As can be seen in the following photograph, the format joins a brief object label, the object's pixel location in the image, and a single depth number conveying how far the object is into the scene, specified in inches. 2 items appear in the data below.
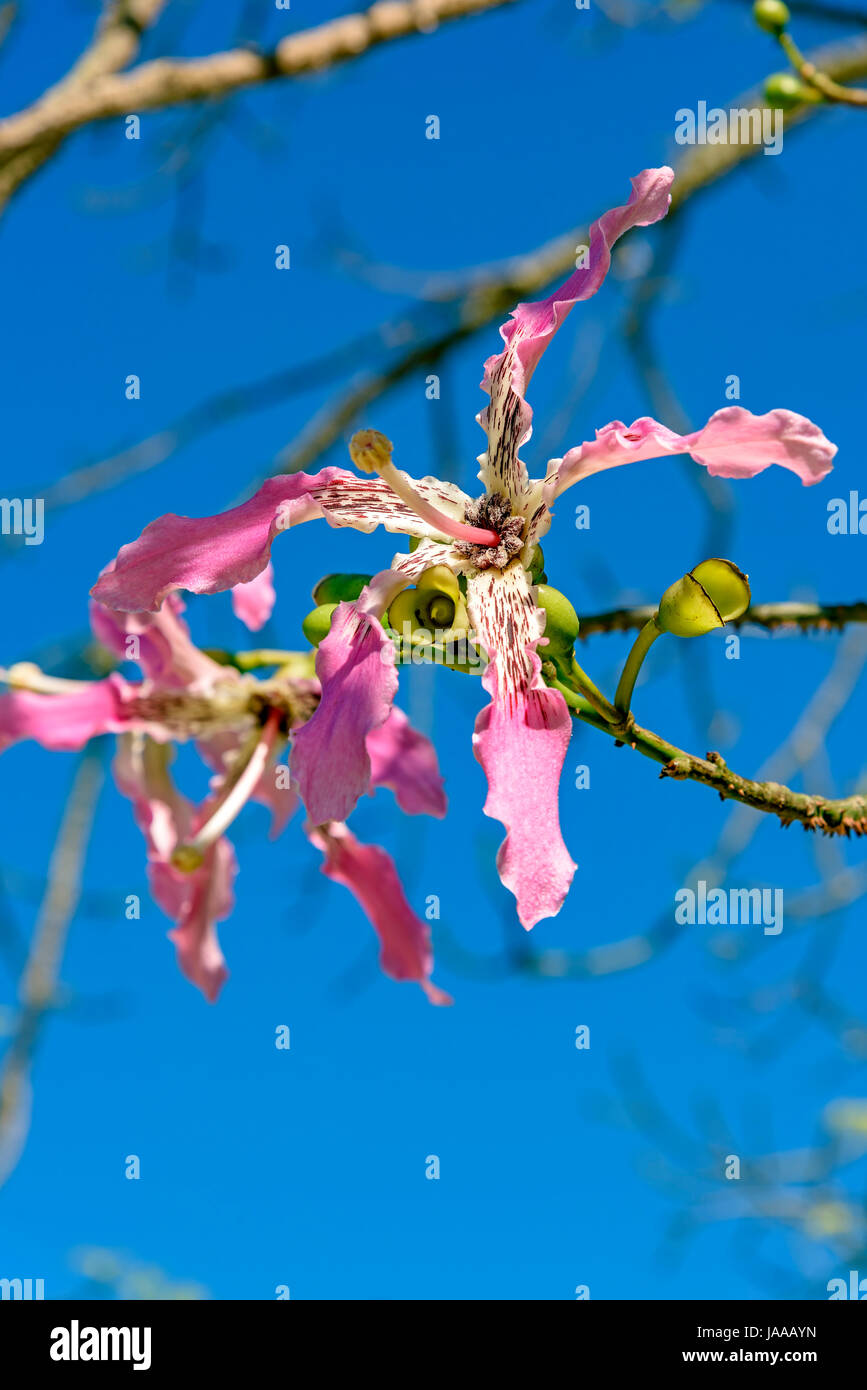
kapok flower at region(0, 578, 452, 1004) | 35.1
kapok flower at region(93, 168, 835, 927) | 30.0
